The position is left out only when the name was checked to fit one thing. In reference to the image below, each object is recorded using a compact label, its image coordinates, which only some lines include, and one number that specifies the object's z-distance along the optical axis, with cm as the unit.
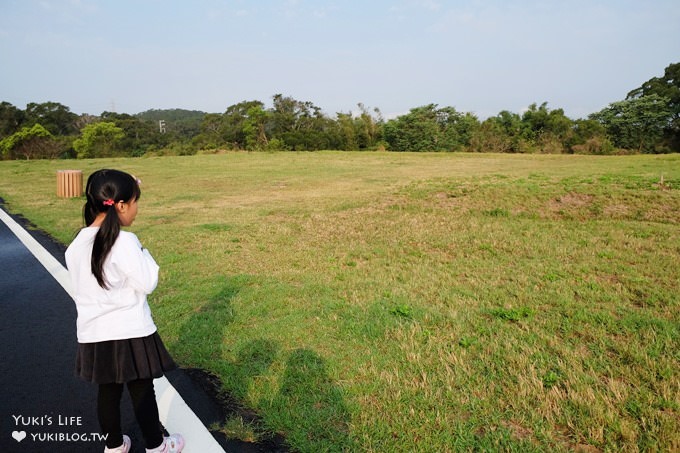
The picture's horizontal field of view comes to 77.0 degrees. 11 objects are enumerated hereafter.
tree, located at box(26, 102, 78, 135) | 6362
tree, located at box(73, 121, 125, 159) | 5016
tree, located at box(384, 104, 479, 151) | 4994
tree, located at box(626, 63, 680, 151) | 3694
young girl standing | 212
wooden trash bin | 1431
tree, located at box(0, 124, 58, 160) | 4409
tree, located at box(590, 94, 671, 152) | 3731
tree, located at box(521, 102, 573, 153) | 4014
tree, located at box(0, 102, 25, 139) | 5780
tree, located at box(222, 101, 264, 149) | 6019
